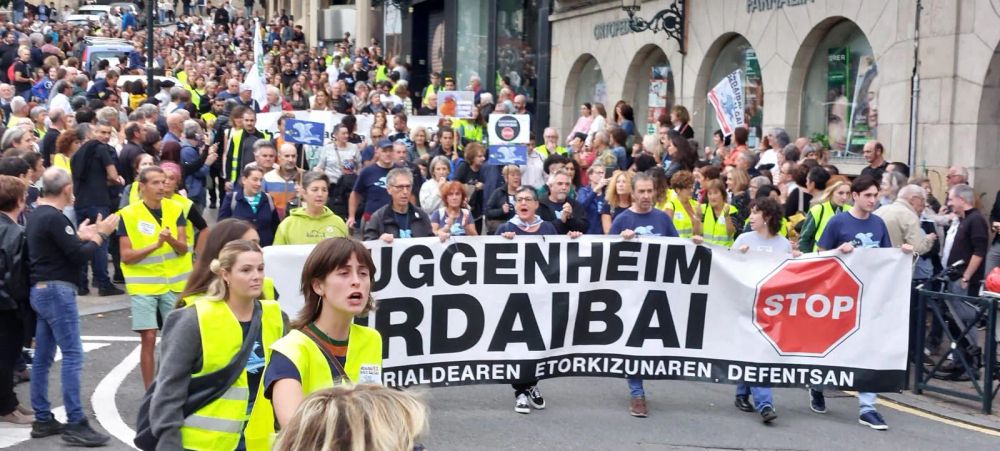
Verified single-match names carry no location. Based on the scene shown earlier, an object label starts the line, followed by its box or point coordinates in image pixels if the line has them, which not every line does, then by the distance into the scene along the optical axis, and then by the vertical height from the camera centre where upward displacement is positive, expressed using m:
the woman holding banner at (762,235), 9.25 -0.68
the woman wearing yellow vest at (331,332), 4.25 -0.68
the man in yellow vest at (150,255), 8.48 -0.83
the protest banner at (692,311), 8.86 -1.20
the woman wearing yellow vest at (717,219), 10.98 -0.67
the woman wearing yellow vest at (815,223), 10.34 -0.65
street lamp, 21.30 +2.03
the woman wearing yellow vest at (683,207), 10.97 -0.57
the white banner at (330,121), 16.28 +0.21
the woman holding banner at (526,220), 9.32 -0.60
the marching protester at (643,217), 9.27 -0.56
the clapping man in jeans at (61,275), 7.68 -0.88
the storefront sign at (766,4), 18.06 +2.02
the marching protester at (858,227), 9.23 -0.61
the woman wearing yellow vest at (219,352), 4.92 -0.86
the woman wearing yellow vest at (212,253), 5.48 -0.53
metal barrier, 9.36 -1.50
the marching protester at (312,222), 9.09 -0.63
